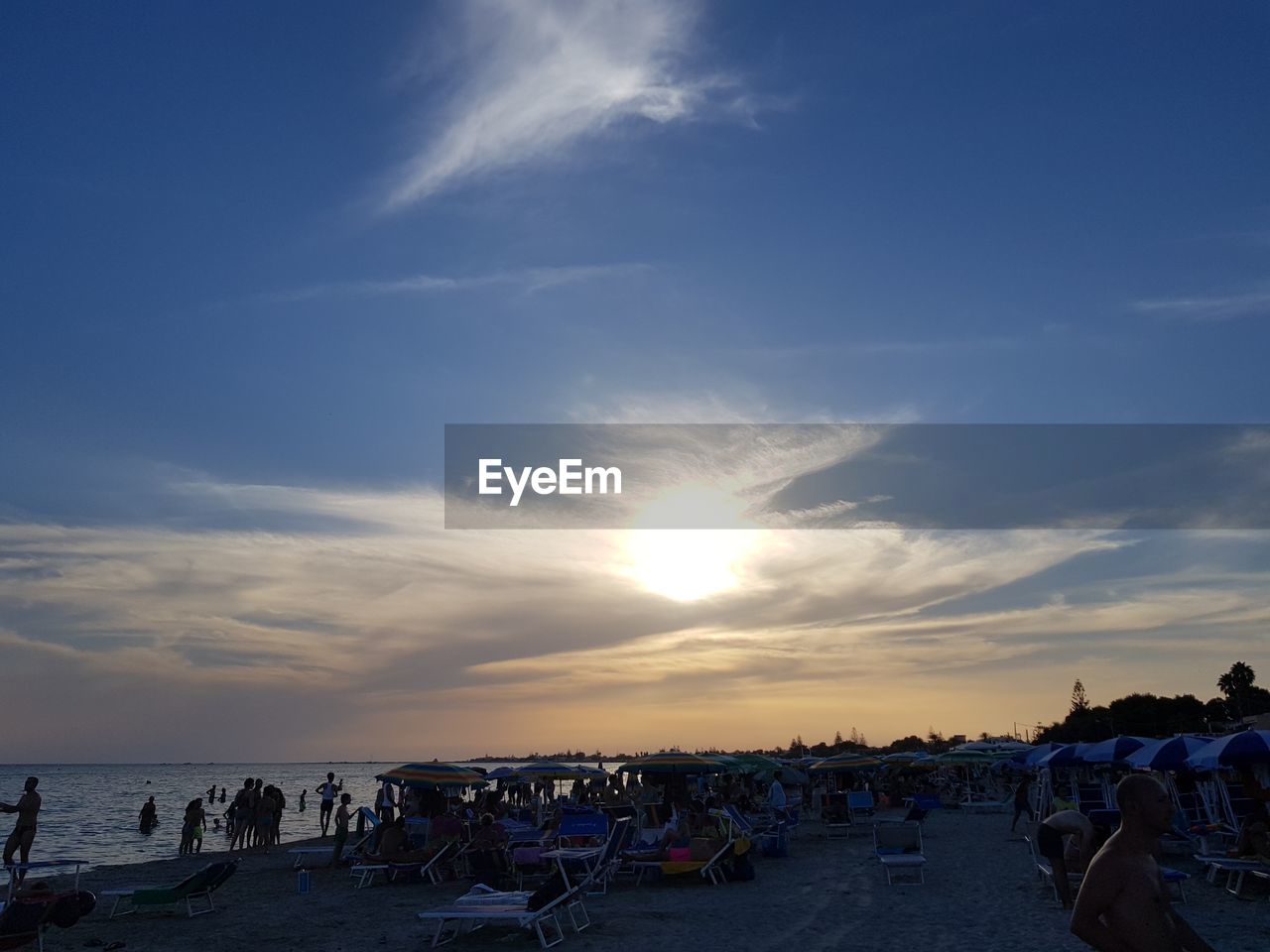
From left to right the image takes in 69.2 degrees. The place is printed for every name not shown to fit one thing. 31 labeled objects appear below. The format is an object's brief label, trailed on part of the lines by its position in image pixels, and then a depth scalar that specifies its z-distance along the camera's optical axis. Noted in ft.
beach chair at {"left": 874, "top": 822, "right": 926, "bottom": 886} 45.58
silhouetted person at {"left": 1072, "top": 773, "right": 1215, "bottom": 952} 10.68
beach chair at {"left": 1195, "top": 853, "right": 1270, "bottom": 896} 34.45
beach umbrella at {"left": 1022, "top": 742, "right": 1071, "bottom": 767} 65.91
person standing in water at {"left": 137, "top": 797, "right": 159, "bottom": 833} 102.95
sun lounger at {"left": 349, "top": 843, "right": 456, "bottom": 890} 44.60
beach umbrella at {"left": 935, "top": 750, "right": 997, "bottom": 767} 98.63
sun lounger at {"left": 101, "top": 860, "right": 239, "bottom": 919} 36.11
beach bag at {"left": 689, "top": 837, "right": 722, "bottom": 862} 43.93
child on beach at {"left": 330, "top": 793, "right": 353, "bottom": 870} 51.24
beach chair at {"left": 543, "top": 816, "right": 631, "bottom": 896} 39.38
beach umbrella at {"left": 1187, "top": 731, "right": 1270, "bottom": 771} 41.16
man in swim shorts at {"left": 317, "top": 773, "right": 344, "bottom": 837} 70.49
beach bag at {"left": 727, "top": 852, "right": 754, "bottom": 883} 43.91
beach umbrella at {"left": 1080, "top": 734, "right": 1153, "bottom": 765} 55.44
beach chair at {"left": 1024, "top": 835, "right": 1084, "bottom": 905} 33.96
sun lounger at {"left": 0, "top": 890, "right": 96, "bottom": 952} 25.30
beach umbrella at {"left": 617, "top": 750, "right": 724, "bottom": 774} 60.23
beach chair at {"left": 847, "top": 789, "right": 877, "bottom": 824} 73.10
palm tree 246.47
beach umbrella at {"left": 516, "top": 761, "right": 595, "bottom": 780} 83.32
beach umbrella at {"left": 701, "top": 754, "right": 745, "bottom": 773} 65.34
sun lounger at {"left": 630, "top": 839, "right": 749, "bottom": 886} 42.75
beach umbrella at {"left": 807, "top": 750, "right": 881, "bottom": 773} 81.66
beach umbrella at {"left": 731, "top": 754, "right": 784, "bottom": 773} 74.79
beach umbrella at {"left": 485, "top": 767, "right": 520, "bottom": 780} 80.26
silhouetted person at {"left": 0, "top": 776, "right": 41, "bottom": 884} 41.09
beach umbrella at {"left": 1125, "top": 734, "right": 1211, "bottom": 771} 46.55
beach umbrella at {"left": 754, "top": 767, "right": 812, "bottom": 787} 94.69
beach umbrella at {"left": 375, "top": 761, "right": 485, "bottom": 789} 51.85
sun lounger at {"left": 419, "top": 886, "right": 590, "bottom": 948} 29.17
